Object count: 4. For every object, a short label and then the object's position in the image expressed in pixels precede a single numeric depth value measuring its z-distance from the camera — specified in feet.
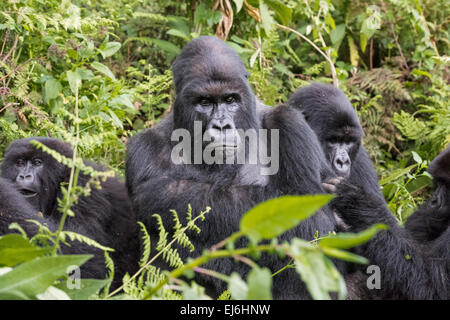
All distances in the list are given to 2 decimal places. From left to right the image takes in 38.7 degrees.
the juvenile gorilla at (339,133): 13.19
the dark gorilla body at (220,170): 10.61
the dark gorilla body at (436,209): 12.07
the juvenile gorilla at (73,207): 11.68
